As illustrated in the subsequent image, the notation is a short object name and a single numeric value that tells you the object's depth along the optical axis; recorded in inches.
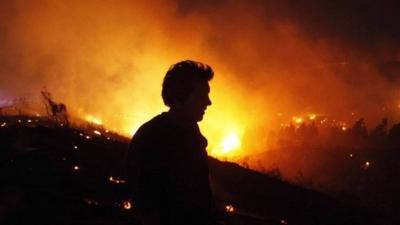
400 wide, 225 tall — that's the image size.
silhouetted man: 109.8
